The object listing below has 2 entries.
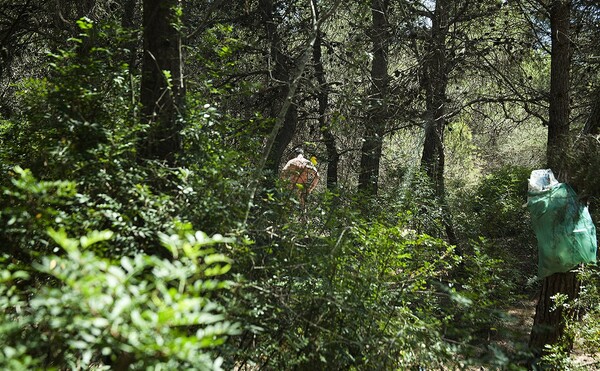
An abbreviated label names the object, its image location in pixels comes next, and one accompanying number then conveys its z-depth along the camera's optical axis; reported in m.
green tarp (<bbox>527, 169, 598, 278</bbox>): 4.87
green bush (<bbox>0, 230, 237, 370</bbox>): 1.48
